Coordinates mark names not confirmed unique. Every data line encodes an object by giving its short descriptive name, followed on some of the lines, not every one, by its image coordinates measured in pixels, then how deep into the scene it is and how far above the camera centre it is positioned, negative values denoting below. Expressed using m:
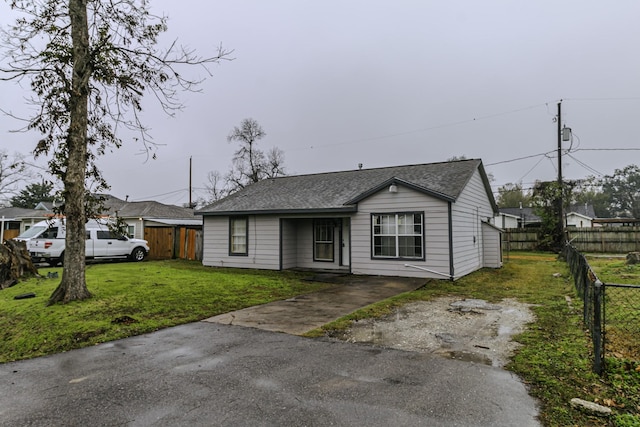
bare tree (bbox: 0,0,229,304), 7.56 +3.27
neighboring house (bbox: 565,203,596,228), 42.41 +1.66
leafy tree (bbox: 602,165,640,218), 62.71 +7.00
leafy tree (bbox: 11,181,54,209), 51.97 +5.08
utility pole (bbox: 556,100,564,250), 23.23 +2.03
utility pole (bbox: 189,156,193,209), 35.76 +6.59
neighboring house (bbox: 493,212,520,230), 38.16 +1.07
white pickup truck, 15.38 -0.57
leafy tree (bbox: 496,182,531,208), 54.31 +5.02
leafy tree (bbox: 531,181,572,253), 23.44 +1.36
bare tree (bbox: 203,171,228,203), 41.72 +5.45
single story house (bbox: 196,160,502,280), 11.34 +0.28
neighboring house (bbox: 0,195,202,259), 19.64 +0.70
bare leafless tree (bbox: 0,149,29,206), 40.06 +6.39
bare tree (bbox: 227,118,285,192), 35.19 +7.42
